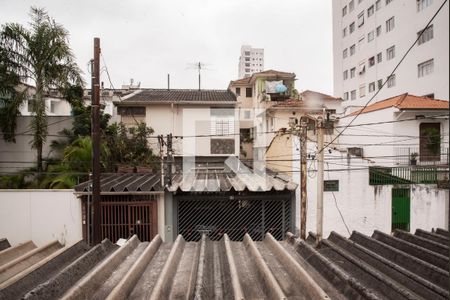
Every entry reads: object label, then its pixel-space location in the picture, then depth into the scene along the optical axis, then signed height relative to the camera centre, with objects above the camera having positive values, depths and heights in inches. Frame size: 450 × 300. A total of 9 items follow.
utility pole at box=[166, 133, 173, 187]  454.1 -18.3
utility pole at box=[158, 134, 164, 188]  461.7 -11.8
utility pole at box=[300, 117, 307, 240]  379.9 -33.6
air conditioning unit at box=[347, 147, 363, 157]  777.7 -7.9
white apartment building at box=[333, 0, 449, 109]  710.5 +277.1
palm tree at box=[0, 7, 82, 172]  603.2 +170.1
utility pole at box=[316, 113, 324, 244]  321.1 -28.8
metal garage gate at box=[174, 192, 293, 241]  468.8 -99.8
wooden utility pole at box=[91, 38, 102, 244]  294.4 +12.8
